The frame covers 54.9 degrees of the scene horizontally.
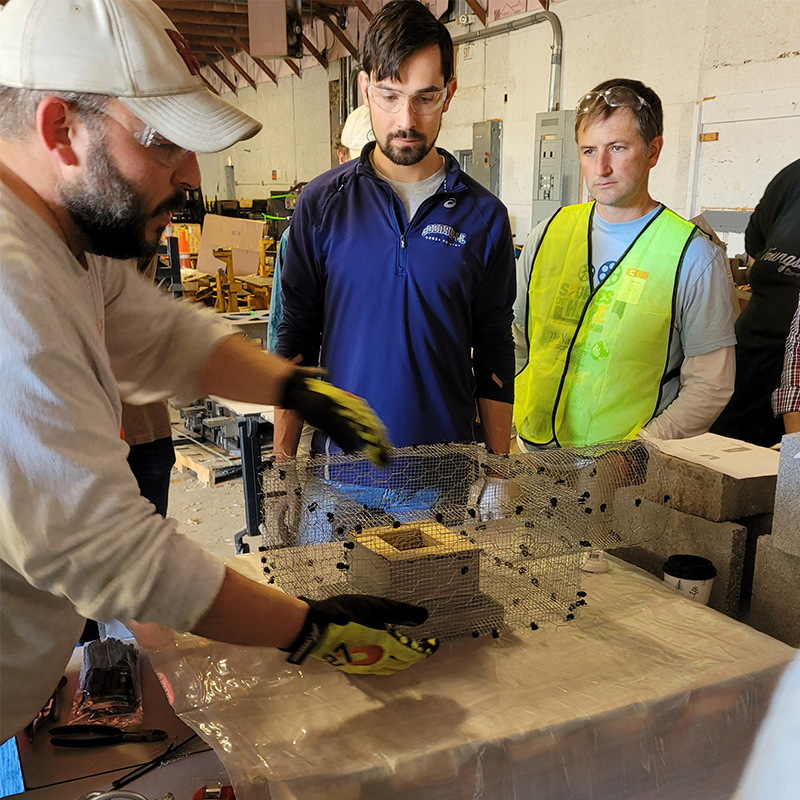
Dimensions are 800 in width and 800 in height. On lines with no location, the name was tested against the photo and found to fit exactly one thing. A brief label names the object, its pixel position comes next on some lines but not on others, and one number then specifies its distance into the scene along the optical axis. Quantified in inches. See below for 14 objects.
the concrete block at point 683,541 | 57.7
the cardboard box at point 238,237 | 199.9
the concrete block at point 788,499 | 52.2
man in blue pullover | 66.2
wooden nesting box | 44.3
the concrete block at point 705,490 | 58.4
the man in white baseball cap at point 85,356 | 31.3
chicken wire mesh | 45.7
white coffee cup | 54.8
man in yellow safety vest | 70.7
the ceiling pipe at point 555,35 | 232.2
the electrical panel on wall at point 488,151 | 266.5
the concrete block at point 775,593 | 53.1
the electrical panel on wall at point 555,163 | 224.4
